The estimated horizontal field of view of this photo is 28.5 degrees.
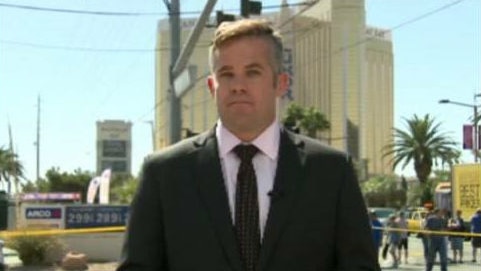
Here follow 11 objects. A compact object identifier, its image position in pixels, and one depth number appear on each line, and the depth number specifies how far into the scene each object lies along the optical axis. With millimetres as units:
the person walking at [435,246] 21094
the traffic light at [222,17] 16173
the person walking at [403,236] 25578
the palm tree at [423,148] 72312
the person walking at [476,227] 24359
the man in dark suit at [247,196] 2832
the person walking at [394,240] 24766
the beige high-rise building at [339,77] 58944
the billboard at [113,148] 121281
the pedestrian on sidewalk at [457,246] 25781
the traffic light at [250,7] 16109
